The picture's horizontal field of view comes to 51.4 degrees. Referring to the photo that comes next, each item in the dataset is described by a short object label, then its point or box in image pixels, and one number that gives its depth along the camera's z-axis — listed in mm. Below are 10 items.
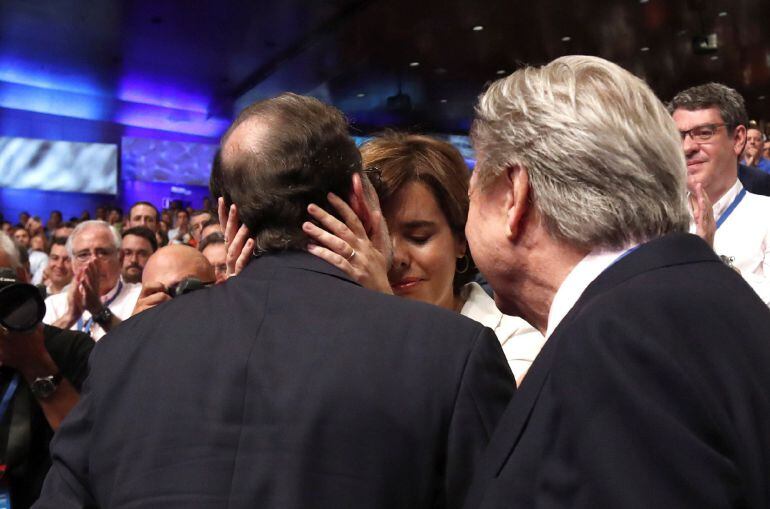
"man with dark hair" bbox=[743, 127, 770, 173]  5121
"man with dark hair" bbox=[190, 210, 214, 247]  4681
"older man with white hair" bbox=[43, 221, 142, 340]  3705
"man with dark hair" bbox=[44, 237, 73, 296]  4996
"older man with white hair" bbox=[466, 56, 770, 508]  753
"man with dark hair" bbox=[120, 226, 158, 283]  4117
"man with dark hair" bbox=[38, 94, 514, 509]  1035
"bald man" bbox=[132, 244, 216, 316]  2414
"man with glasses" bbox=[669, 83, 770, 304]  2775
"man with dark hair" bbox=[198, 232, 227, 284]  3455
